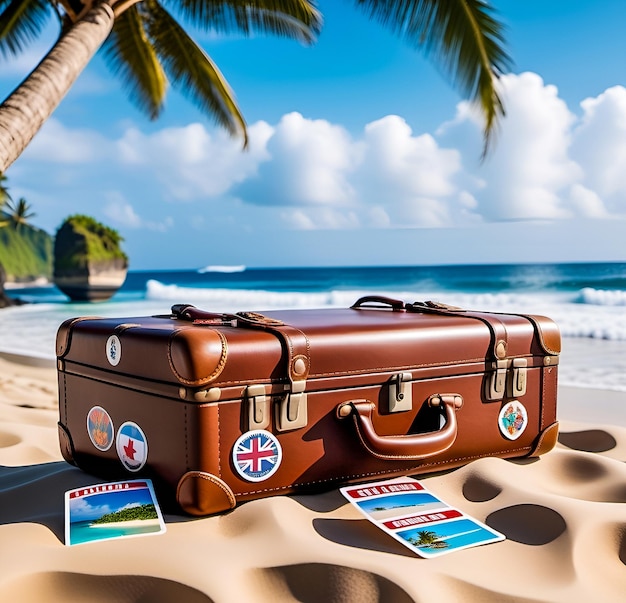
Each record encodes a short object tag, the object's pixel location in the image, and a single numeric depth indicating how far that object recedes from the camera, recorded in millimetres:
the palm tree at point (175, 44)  3283
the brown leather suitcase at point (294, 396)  1444
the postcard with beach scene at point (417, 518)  1328
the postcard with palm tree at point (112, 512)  1345
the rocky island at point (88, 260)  22984
